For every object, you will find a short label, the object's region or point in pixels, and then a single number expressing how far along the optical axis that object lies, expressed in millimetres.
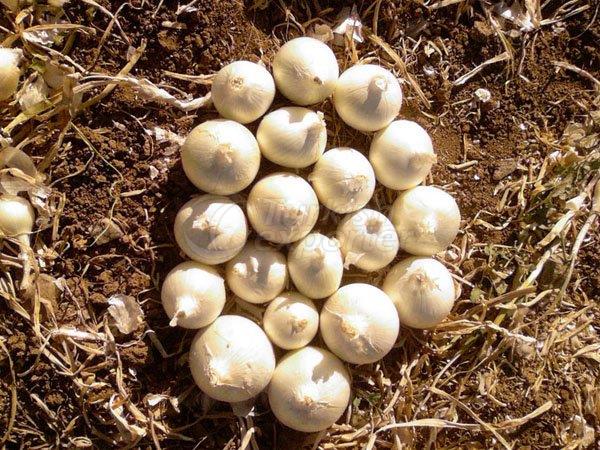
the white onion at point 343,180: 1339
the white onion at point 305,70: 1350
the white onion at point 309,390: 1296
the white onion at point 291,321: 1318
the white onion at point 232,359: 1270
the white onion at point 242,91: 1322
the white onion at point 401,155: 1377
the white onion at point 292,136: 1327
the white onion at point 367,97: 1358
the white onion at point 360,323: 1314
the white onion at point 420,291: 1370
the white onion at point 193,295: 1275
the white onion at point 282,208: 1296
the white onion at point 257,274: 1334
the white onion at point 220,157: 1284
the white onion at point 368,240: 1361
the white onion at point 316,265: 1322
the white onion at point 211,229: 1288
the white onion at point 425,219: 1392
